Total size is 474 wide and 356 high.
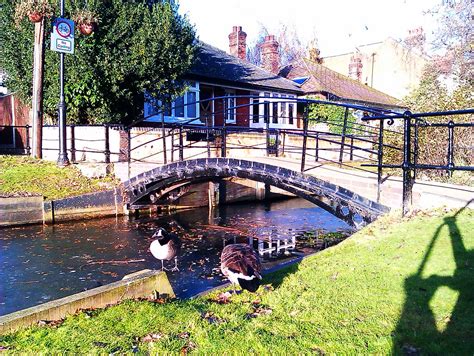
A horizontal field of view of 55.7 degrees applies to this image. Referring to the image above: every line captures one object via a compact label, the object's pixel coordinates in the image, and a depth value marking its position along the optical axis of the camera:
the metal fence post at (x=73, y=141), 14.55
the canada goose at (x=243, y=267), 4.43
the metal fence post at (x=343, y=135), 9.03
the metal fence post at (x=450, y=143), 5.80
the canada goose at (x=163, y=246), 7.30
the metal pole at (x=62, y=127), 12.45
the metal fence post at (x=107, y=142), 13.91
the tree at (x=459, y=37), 14.37
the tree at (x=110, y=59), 14.80
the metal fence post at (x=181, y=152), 12.53
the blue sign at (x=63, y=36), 12.28
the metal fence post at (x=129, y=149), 13.28
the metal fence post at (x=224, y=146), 10.89
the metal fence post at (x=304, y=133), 8.14
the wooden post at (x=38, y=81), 13.46
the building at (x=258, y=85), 21.31
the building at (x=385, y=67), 38.19
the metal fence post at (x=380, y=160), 6.89
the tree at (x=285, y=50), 56.50
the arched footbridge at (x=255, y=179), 7.57
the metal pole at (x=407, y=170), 6.02
